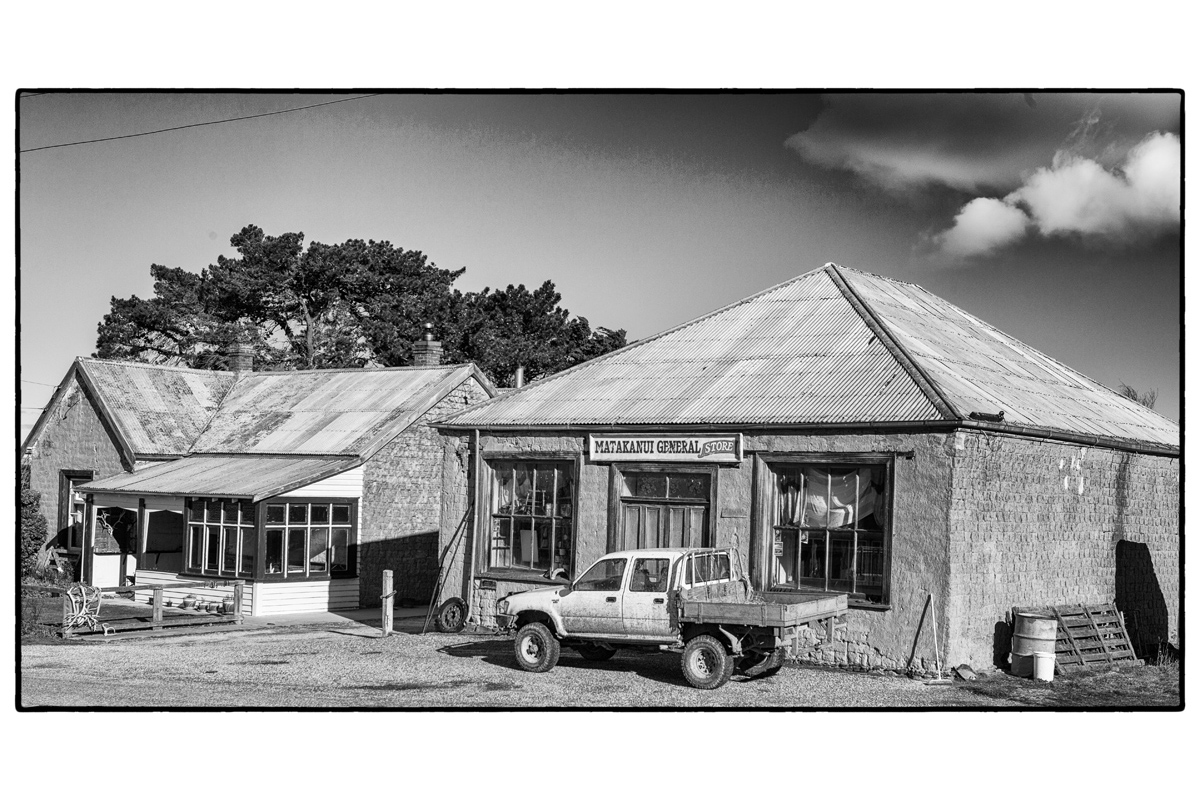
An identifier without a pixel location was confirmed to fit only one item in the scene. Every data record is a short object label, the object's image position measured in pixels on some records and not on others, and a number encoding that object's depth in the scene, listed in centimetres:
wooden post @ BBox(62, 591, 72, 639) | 2253
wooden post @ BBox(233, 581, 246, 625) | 2569
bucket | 1791
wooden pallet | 1898
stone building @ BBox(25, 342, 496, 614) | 2770
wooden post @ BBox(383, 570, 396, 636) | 2291
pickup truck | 1670
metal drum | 1803
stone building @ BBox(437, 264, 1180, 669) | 1798
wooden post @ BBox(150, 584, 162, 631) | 2373
